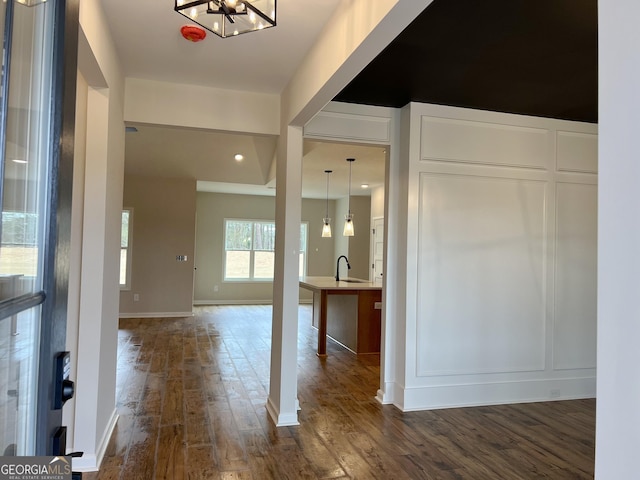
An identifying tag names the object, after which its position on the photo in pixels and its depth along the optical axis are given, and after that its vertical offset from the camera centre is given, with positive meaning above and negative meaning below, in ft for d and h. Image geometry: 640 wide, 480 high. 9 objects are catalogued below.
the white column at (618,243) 2.17 +0.06
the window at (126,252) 24.30 -0.61
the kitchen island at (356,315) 17.29 -2.79
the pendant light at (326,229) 23.61 +0.94
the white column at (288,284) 10.35 -0.96
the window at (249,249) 32.48 -0.38
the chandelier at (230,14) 5.43 +3.02
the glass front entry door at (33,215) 2.50 +0.15
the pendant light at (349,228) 21.94 +0.98
